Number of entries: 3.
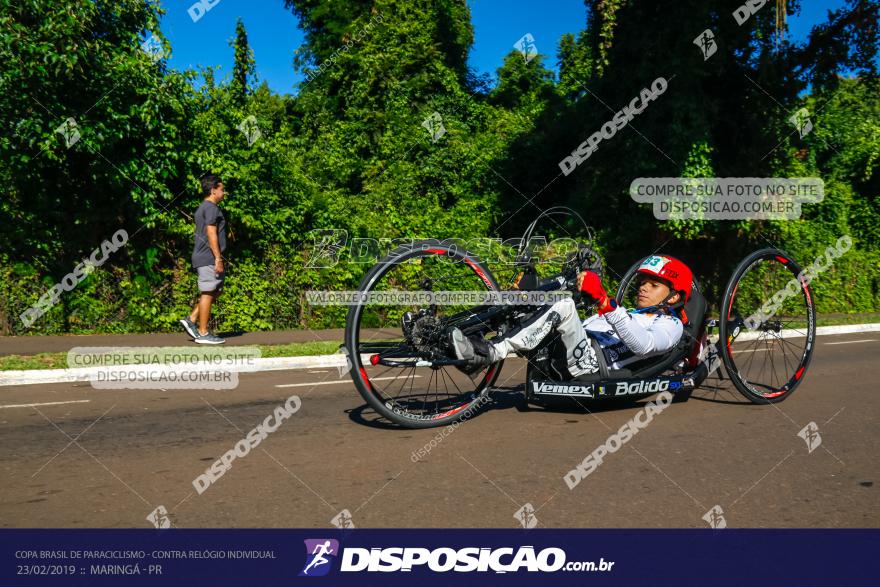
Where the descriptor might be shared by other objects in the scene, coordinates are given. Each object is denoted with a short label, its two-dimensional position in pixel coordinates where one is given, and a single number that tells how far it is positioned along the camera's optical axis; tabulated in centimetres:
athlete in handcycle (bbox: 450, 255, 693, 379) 507
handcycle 490
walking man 1000
